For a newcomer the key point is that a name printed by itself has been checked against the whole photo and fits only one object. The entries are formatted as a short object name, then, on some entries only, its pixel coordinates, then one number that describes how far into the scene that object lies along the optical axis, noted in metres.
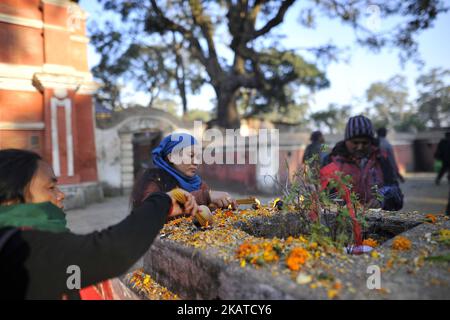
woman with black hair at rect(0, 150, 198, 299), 1.00
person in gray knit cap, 2.73
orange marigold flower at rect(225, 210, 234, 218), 2.28
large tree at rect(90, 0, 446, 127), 12.23
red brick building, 8.59
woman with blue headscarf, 2.42
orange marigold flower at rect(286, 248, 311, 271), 1.26
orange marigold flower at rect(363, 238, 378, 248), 1.75
